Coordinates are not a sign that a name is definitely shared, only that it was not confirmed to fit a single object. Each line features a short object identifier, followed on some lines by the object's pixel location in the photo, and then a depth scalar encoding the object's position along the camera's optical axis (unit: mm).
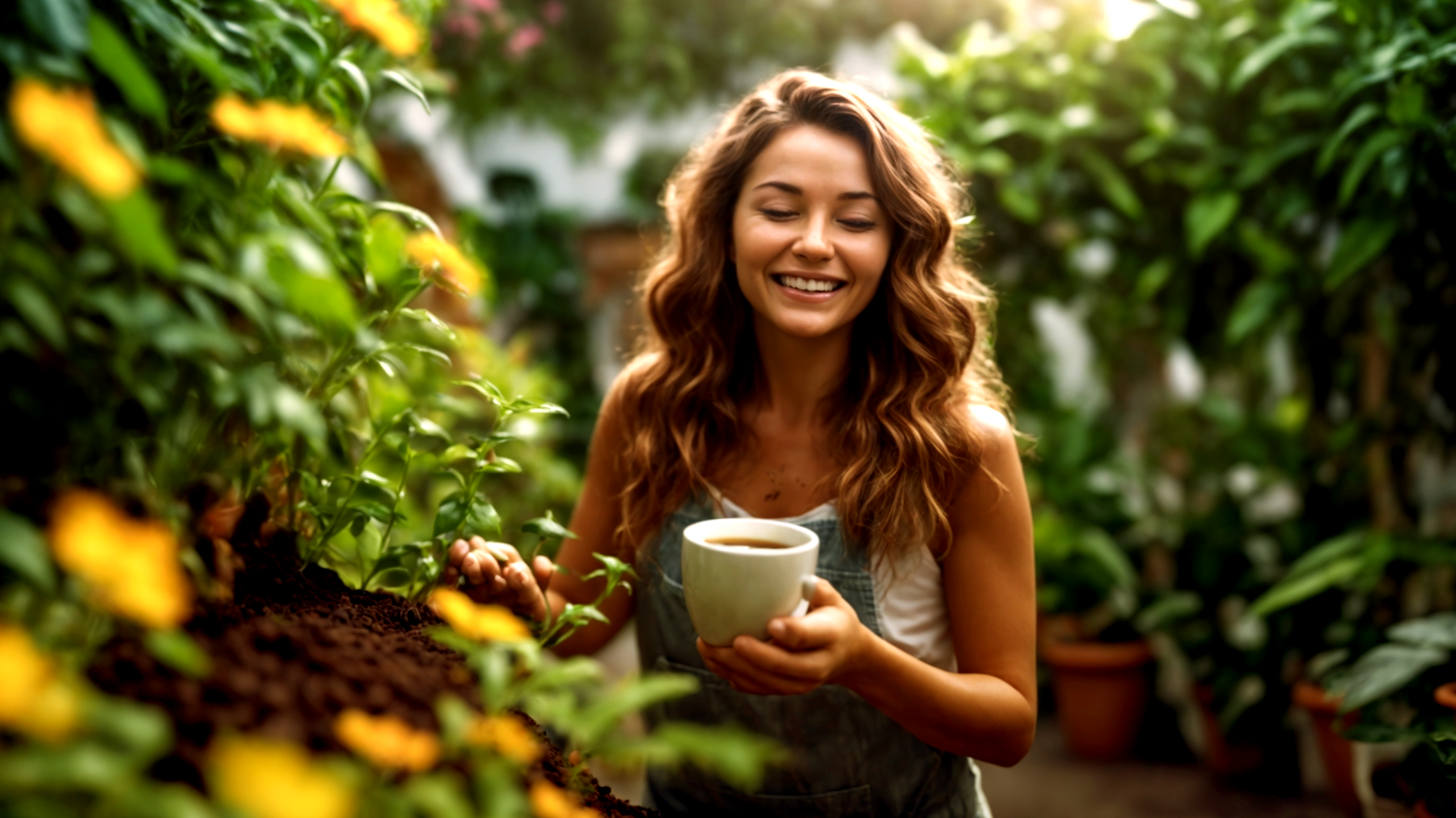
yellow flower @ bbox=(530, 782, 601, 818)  555
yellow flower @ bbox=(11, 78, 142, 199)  448
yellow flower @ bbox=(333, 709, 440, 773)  475
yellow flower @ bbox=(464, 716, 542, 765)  523
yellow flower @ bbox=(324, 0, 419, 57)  731
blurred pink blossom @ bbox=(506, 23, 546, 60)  2760
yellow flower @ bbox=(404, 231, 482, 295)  804
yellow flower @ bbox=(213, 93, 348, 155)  597
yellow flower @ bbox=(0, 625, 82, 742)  392
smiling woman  1205
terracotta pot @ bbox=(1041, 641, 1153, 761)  2662
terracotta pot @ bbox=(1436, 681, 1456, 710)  1232
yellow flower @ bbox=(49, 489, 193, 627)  428
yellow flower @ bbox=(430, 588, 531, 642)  638
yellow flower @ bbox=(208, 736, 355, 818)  396
